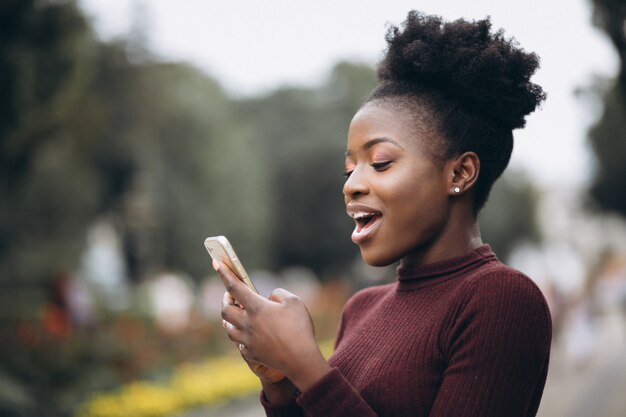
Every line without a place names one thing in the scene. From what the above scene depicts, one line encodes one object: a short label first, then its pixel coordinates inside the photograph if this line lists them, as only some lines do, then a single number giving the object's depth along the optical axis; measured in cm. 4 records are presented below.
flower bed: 882
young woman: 163
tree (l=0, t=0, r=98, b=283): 827
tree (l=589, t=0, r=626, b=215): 413
